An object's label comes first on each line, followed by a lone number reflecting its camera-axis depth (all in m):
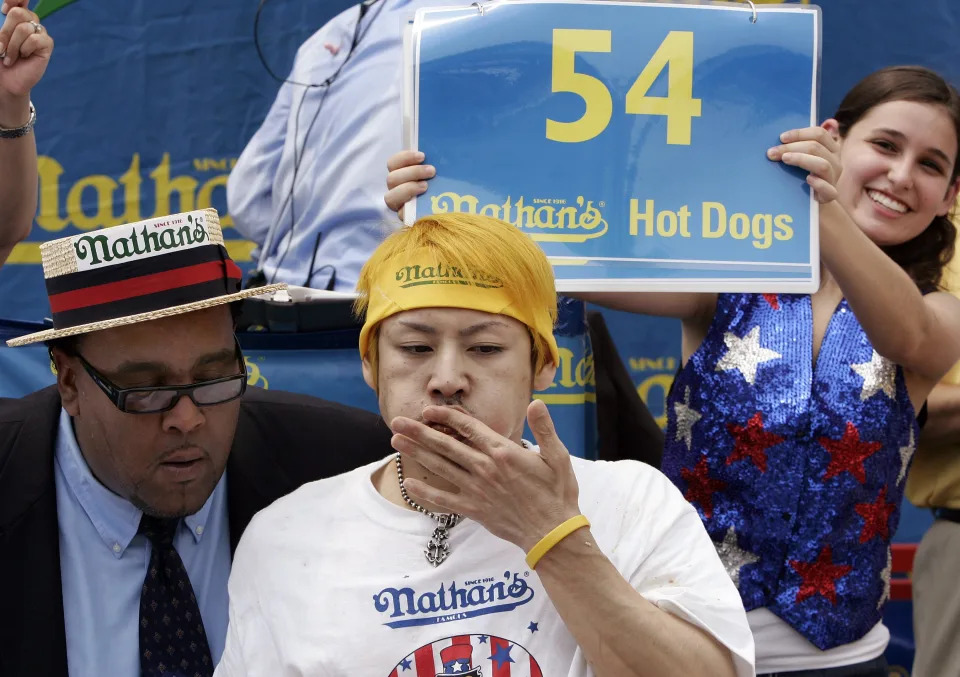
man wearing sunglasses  4.47
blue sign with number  4.38
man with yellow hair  3.37
